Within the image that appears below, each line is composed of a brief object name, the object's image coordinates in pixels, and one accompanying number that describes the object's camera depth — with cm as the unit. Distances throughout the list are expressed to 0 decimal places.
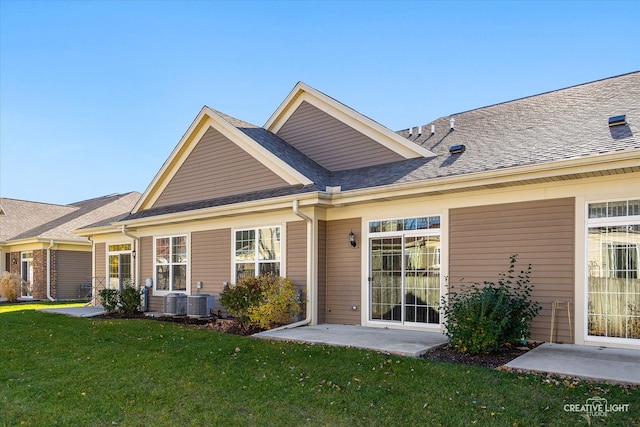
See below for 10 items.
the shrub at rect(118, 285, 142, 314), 1312
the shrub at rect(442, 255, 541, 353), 662
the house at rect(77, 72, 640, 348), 711
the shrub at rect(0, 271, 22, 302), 1981
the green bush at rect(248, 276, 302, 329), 948
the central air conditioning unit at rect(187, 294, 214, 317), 1130
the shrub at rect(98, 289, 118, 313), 1325
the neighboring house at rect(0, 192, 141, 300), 2064
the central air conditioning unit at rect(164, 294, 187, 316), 1188
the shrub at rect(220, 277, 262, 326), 968
